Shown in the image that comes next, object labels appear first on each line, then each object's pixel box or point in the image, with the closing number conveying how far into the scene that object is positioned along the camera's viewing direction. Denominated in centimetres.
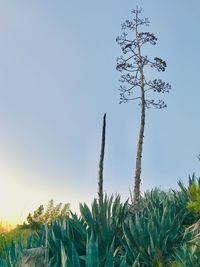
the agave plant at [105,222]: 368
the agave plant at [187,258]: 320
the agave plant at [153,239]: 374
